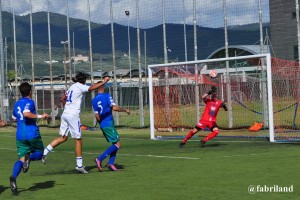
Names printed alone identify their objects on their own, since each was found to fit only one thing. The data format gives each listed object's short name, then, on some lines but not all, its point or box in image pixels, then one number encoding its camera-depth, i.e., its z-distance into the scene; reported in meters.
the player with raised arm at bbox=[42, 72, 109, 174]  14.74
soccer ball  27.23
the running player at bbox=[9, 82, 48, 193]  12.52
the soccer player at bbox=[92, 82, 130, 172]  15.53
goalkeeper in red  21.56
